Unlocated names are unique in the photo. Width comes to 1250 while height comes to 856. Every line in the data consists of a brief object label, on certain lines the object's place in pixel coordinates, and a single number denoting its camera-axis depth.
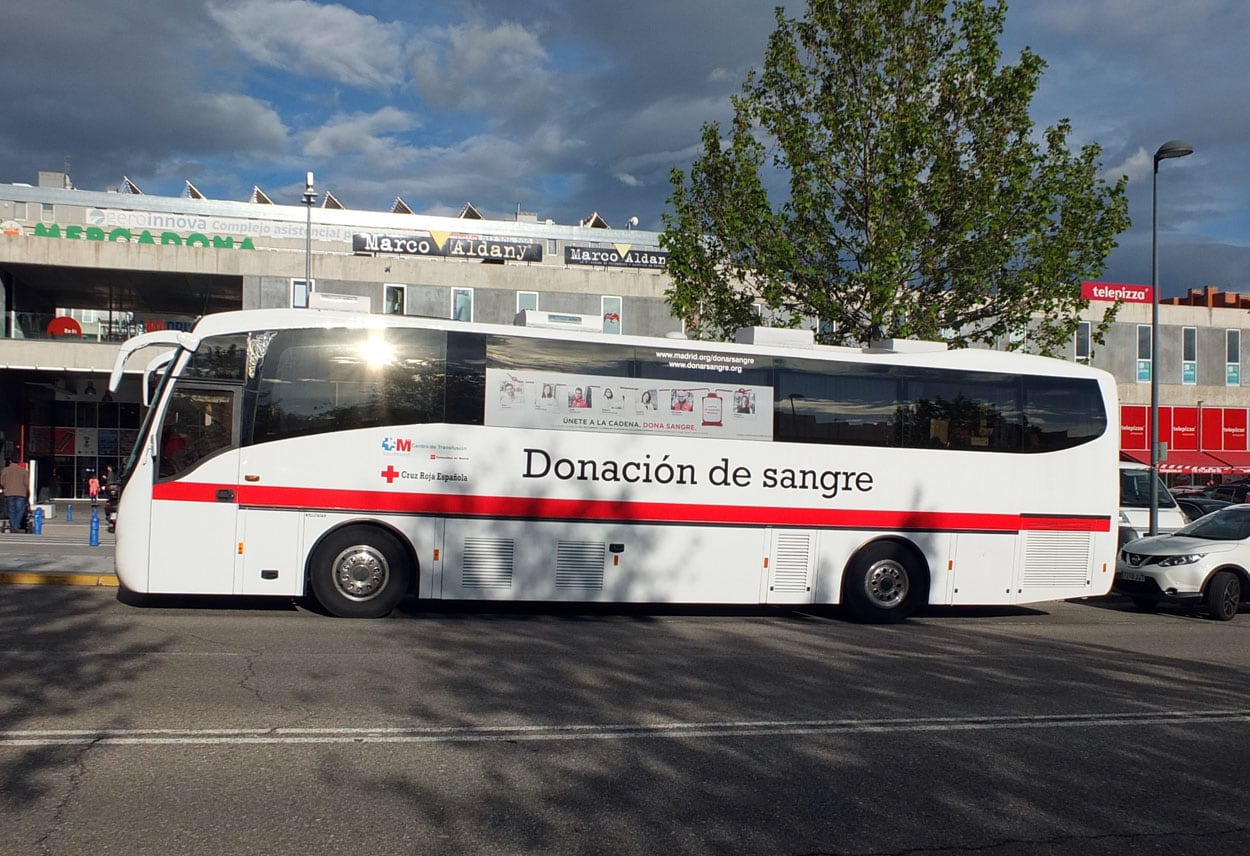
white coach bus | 11.23
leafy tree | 18.58
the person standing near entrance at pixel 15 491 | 22.08
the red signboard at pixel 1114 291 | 43.31
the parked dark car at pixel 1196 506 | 26.20
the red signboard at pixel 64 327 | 30.89
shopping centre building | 31.80
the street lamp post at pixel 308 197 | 30.04
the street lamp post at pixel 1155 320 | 19.20
